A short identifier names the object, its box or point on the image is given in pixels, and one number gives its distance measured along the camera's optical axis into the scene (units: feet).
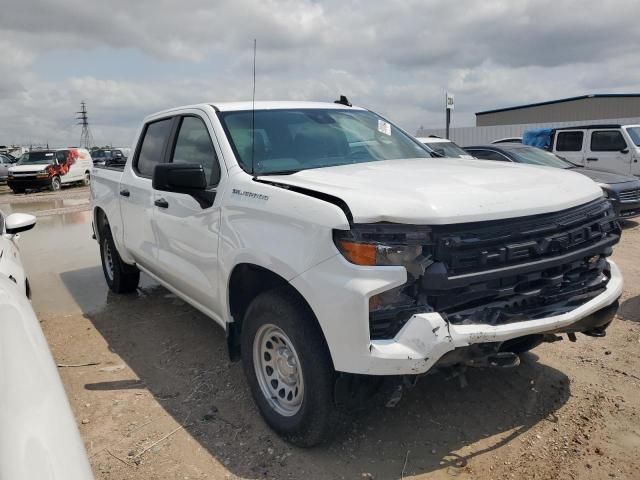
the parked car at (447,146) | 36.37
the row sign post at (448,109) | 43.65
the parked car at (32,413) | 5.15
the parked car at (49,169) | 75.87
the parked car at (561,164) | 29.91
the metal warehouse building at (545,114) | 92.68
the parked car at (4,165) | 87.09
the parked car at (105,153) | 99.96
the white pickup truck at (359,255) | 7.91
